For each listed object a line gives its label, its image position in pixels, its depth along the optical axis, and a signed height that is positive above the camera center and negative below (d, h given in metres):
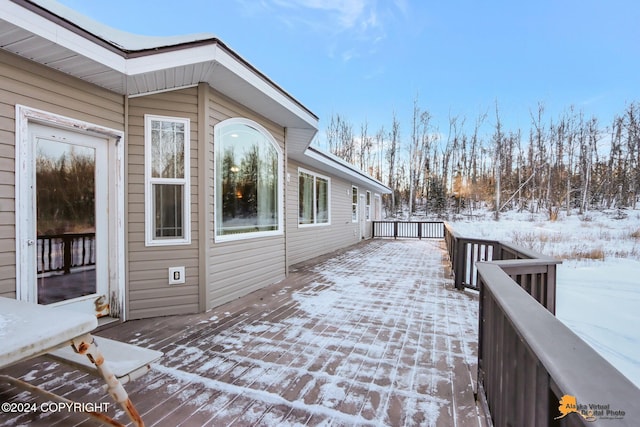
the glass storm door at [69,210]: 2.83 -0.02
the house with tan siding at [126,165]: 2.55 +0.48
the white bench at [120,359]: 1.65 -0.89
